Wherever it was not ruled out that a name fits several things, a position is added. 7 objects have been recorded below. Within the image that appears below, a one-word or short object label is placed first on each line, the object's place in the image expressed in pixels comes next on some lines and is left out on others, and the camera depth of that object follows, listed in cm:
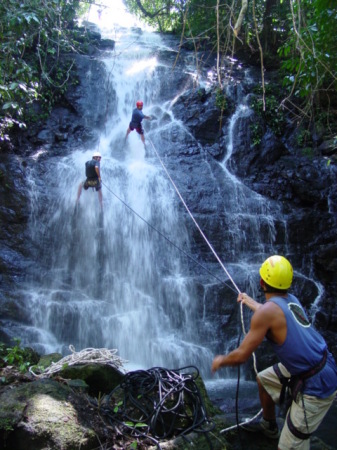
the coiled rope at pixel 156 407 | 301
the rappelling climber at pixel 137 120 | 1098
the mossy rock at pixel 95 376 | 368
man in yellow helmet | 270
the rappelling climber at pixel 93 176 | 909
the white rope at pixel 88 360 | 376
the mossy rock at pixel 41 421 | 254
